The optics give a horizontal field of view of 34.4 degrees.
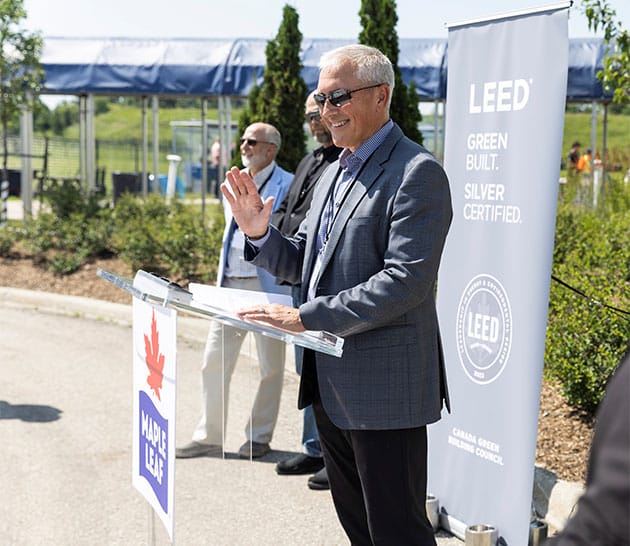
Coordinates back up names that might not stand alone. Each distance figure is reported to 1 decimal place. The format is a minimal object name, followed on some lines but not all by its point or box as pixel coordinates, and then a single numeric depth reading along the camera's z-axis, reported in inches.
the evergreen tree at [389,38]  428.8
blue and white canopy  607.0
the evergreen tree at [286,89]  458.9
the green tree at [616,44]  266.5
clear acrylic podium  123.6
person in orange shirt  730.4
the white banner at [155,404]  137.3
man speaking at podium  130.6
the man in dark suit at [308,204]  237.3
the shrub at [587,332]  233.0
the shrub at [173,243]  471.2
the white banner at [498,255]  174.1
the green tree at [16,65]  547.5
